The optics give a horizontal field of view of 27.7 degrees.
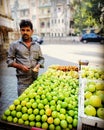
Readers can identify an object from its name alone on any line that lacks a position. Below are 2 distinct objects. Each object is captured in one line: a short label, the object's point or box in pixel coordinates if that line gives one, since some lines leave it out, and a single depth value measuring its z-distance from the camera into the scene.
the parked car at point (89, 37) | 22.81
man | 2.74
